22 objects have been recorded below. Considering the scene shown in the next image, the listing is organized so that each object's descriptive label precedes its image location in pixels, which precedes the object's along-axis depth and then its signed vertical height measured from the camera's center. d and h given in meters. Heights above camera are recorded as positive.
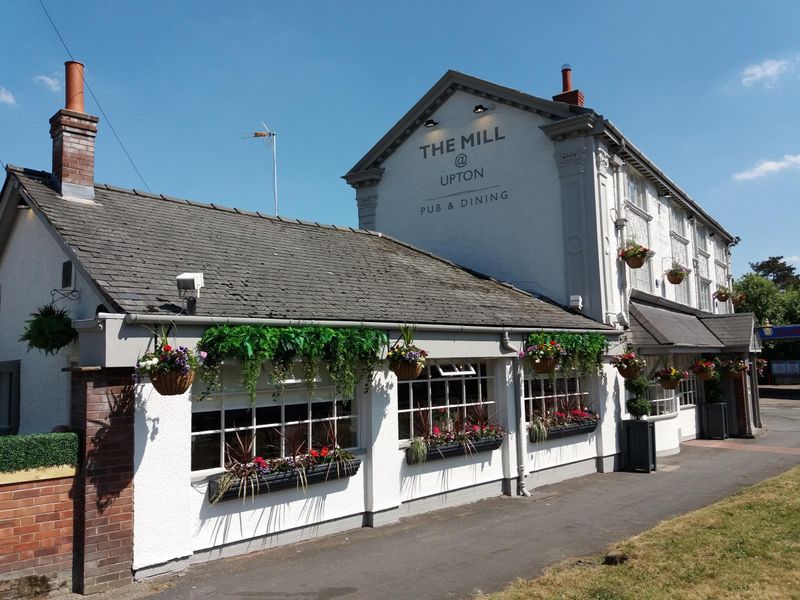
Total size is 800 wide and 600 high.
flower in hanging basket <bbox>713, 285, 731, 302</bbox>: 25.80 +2.36
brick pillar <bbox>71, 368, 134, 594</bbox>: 6.77 -1.20
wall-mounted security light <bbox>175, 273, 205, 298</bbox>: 7.48 +0.98
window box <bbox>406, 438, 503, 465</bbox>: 10.38 -1.46
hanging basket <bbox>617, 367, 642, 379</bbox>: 13.94 -0.32
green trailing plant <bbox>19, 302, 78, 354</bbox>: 7.91 +0.47
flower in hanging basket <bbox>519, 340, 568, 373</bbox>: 11.77 +0.07
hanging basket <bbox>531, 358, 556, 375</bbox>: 11.82 -0.11
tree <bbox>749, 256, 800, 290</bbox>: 71.88 +9.22
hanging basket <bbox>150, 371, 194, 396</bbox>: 6.90 -0.15
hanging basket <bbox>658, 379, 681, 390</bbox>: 15.34 -0.64
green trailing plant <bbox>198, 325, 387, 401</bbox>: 7.63 +0.18
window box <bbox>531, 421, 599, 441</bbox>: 12.77 -1.43
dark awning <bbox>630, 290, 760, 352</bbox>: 15.48 +0.77
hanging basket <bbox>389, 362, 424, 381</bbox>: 9.44 -0.10
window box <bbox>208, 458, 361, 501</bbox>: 7.86 -1.47
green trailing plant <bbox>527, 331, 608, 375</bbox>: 12.18 +0.20
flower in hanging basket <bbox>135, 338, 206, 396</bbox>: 6.83 +0.00
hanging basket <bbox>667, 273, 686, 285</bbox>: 19.91 +2.40
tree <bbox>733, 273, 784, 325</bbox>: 46.84 +3.94
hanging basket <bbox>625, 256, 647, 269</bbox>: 15.68 +2.30
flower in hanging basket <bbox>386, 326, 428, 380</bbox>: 9.42 +0.05
